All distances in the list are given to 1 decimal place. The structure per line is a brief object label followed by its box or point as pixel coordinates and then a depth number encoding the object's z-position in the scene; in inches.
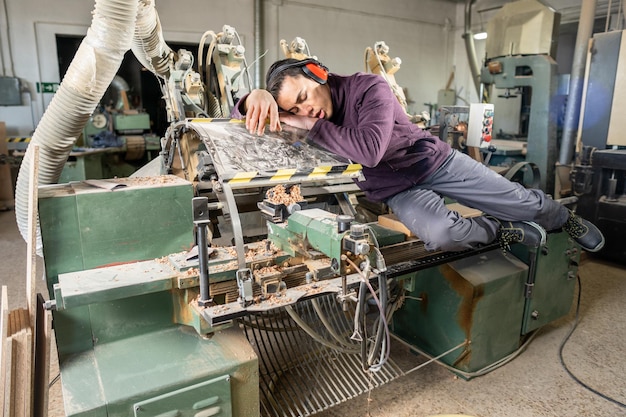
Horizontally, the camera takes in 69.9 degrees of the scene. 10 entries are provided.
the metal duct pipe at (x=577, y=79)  131.4
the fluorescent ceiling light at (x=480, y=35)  251.2
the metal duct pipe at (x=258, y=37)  224.4
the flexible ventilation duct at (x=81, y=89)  53.8
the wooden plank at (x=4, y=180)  183.0
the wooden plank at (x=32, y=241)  45.8
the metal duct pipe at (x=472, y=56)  228.5
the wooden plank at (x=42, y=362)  48.2
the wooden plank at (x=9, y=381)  44.2
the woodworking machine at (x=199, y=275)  44.0
